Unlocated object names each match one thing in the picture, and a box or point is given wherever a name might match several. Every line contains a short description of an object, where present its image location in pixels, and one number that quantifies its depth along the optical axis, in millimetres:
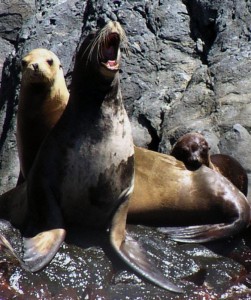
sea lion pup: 15680
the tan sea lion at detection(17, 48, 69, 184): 15609
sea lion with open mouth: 13461
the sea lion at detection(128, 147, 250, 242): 14953
